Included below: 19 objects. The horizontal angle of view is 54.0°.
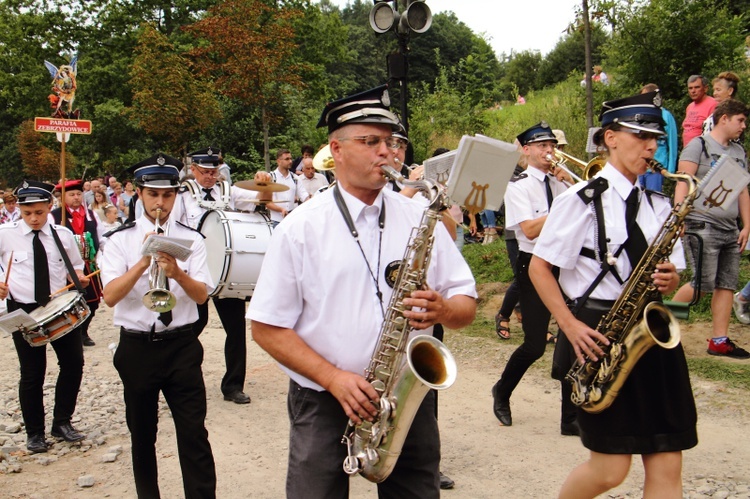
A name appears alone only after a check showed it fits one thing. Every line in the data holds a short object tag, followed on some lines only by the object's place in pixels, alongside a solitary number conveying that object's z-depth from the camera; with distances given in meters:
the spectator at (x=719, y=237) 7.29
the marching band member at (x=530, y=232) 5.88
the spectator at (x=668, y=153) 9.25
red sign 9.60
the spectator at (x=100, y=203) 16.94
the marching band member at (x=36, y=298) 6.29
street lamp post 10.50
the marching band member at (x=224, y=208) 7.46
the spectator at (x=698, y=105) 9.48
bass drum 7.26
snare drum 5.98
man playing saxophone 2.95
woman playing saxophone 3.46
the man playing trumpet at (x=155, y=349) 4.63
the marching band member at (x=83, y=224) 10.23
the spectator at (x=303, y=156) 13.47
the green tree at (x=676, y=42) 11.22
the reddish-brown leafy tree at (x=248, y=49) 18.11
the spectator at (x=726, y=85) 8.52
